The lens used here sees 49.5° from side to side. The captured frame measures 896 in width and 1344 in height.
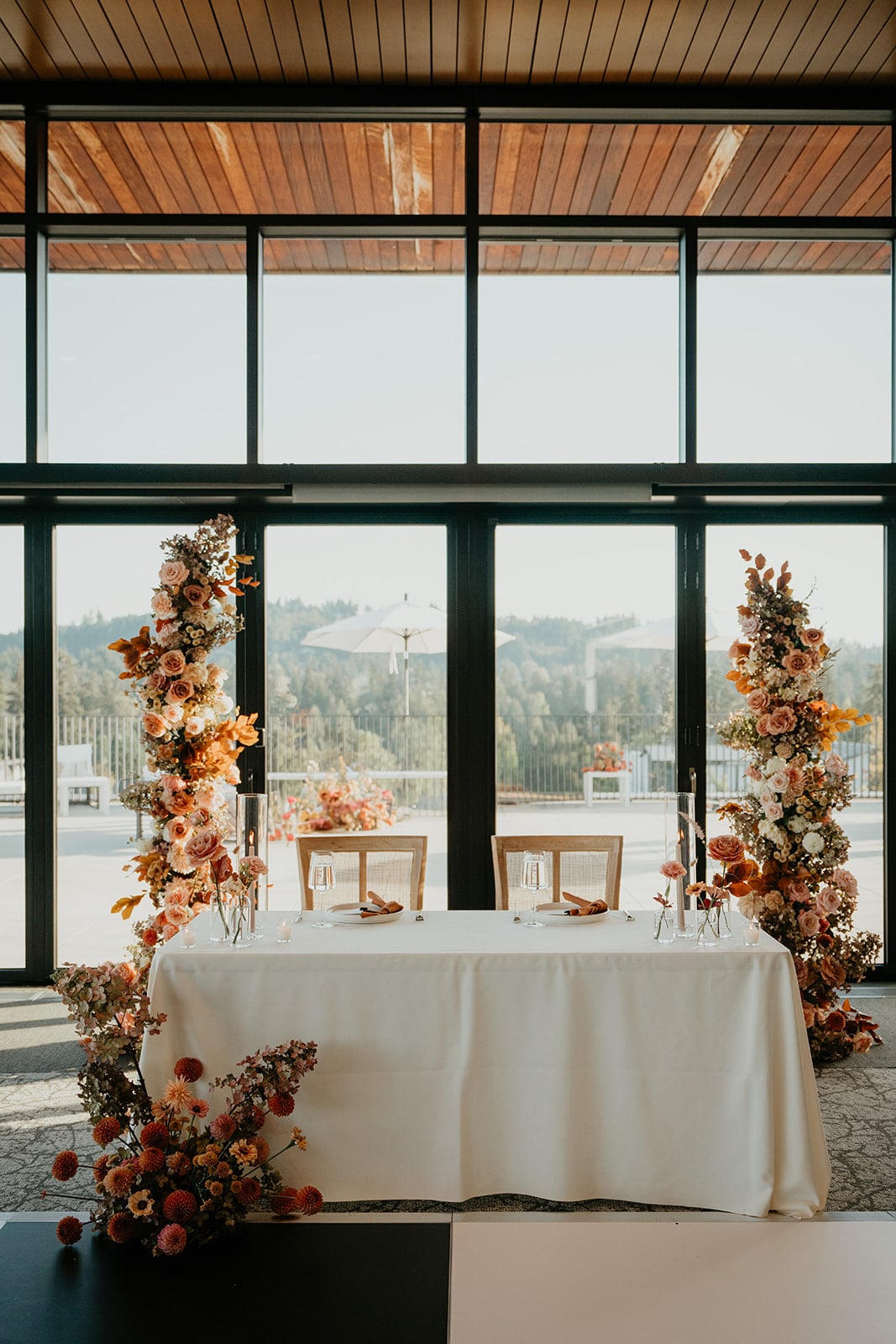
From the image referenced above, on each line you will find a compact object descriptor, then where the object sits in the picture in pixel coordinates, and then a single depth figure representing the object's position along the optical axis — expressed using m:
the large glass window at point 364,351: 5.05
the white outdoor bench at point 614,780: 5.21
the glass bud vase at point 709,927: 3.08
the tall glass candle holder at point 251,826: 3.33
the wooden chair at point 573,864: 4.19
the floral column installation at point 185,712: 4.34
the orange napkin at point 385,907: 3.39
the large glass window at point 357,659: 5.20
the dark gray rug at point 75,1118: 3.08
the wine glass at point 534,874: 3.23
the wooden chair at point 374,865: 4.19
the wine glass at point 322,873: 3.23
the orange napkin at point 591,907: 3.38
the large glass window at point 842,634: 5.21
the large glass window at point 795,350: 5.07
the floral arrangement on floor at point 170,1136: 2.04
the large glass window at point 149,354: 5.07
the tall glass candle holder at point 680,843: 3.13
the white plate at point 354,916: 3.35
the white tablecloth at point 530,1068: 2.90
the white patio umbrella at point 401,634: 5.23
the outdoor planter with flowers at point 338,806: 5.16
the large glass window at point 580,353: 5.05
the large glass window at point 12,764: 5.18
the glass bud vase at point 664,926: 3.10
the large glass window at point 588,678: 5.21
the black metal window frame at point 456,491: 4.77
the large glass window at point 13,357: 5.01
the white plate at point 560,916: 3.31
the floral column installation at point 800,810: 4.26
